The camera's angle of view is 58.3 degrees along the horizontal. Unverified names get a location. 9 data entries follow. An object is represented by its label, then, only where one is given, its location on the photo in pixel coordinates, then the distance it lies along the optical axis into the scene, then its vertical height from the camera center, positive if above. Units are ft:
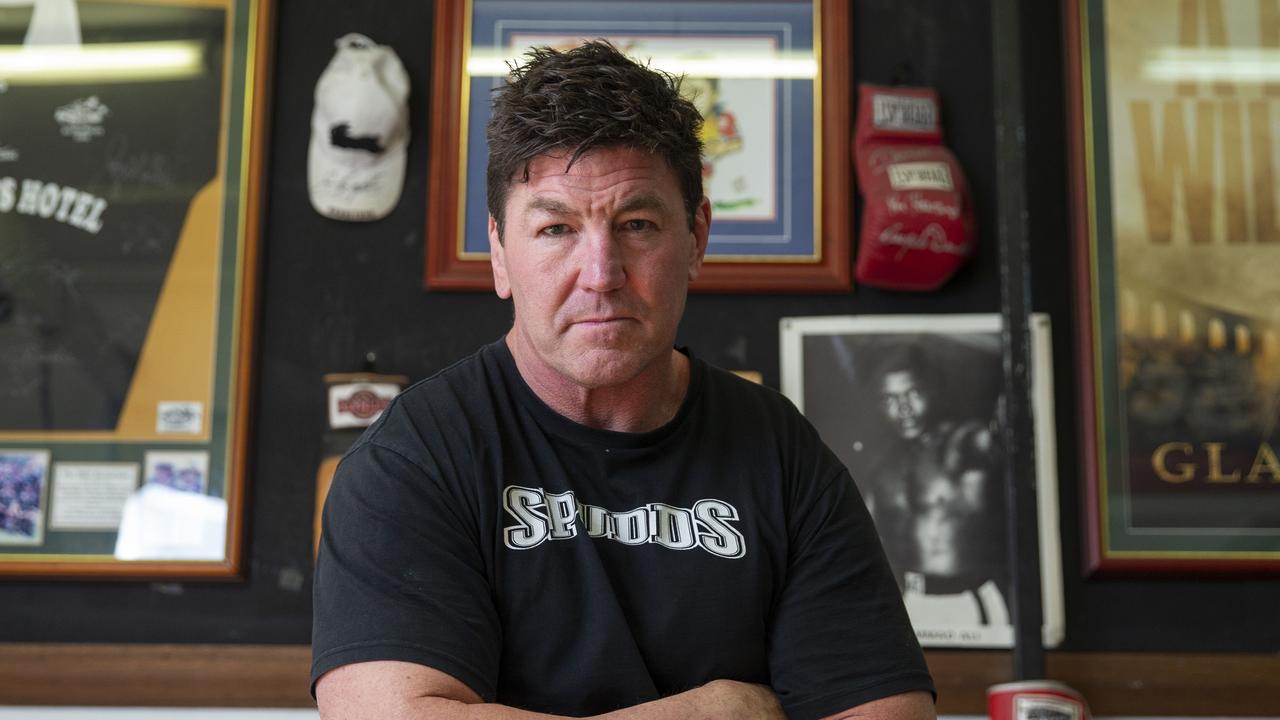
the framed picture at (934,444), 9.20 -0.01
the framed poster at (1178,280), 9.23 +1.34
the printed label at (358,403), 9.28 +0.30
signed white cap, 9.57 +2.48
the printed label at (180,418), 9.43 +0.17
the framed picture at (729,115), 9.60 +2.77
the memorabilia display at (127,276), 9.35 +1.35
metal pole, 8.78 +0.83
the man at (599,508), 5.09 -0.32
